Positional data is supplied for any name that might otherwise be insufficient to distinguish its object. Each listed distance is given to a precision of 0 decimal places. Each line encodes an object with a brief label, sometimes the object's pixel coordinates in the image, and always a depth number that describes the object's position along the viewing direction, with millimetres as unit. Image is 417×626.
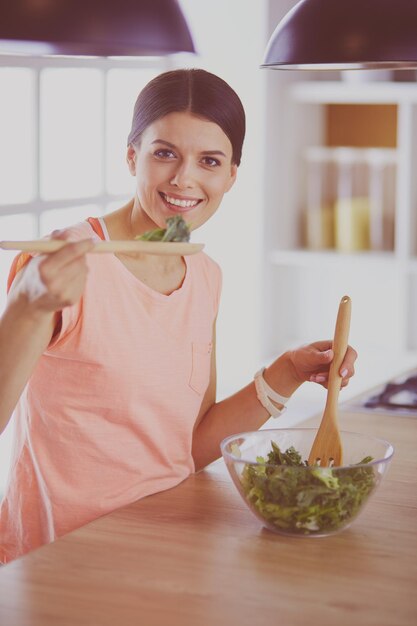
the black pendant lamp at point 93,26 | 1456
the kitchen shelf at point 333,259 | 3654
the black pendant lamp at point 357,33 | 1714
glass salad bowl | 1584
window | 2842
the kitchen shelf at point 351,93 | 3469
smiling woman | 1796
